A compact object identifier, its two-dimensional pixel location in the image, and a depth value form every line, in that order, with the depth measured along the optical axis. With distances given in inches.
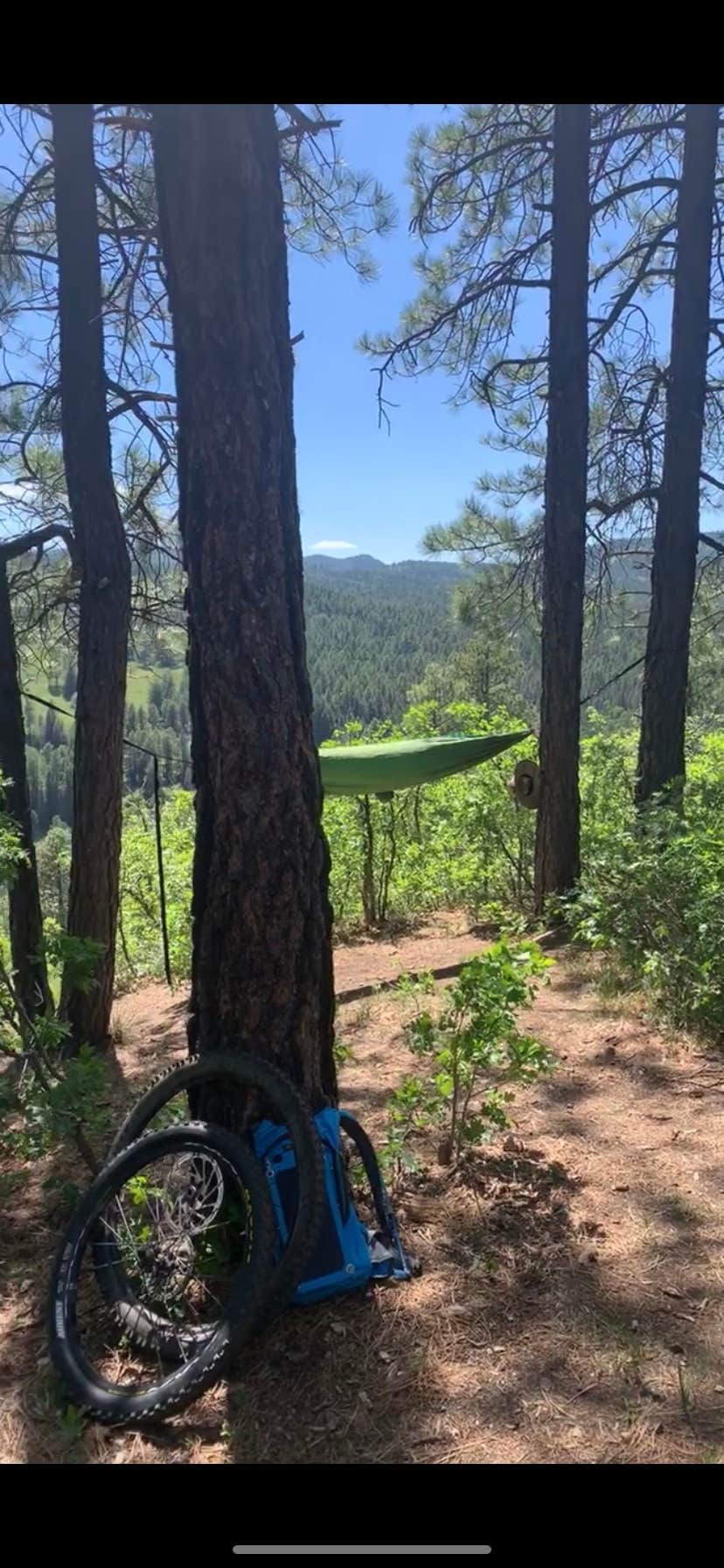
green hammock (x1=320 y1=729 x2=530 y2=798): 193.2
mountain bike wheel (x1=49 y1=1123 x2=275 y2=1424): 54.1
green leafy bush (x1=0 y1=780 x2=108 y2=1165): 69.6
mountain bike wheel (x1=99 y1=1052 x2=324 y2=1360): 57.0
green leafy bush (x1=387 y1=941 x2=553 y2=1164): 75.1
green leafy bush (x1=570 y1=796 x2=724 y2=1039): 107.8
